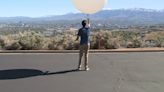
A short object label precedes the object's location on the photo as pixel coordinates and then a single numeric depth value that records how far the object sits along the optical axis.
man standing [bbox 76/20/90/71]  7.16
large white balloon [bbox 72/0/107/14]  7.75
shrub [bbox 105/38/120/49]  10.95
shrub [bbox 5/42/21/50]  10.88
